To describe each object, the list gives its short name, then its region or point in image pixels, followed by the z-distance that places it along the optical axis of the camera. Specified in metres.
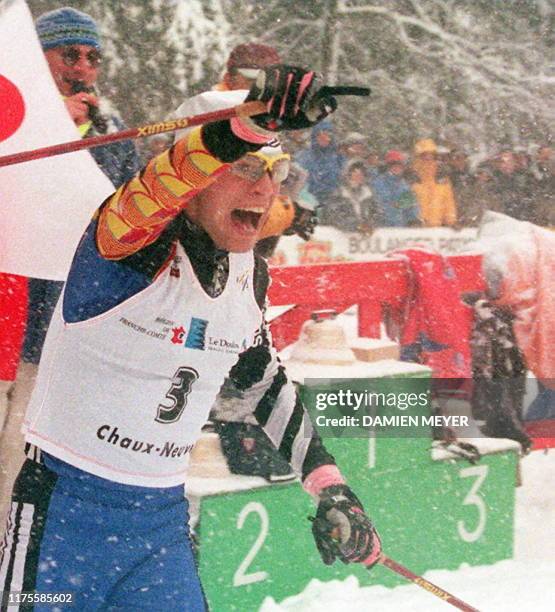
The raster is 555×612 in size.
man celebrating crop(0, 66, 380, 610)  3.88
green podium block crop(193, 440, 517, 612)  6.03
